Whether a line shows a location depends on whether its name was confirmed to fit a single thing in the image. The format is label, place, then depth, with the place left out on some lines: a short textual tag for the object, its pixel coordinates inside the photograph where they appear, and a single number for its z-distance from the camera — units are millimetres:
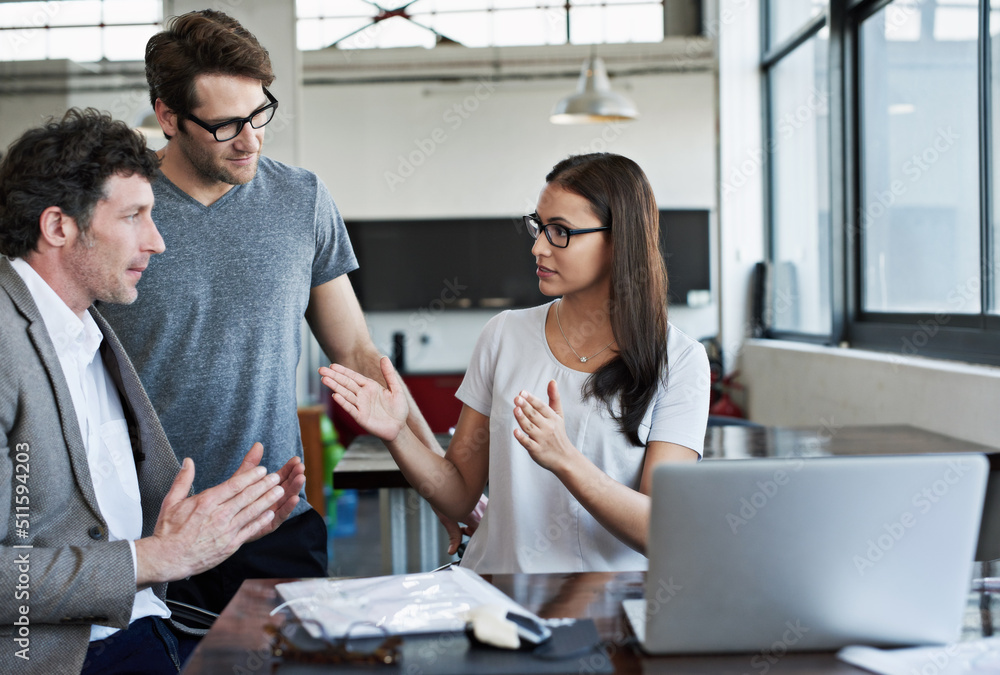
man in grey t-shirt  1748
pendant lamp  5000
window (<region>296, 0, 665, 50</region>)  7469
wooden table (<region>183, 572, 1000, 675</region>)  970
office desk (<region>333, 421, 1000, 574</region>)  2480
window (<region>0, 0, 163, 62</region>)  7609
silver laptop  933
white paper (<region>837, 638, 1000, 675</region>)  953
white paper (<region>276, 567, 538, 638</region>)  1057
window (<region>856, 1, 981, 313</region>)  3449
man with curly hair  1237
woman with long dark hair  1628
